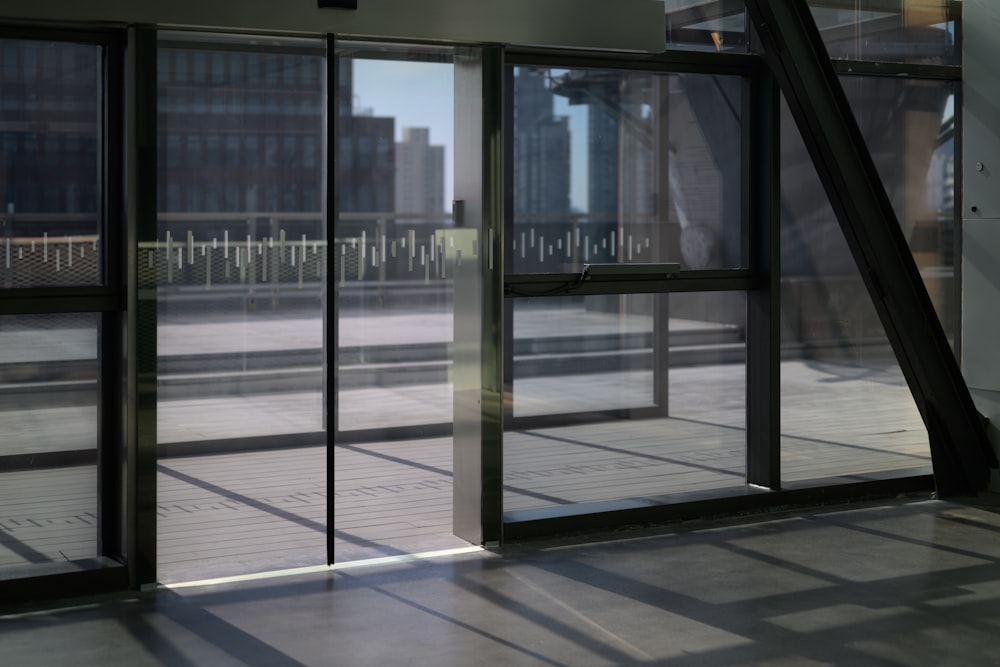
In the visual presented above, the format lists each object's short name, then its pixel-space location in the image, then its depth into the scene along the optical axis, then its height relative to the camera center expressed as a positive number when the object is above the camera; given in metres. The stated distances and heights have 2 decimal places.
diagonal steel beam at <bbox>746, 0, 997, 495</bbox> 6.34 +0.24
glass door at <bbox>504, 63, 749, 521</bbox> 5.97 -0.02
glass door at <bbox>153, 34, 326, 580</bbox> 5.19 -0.14
